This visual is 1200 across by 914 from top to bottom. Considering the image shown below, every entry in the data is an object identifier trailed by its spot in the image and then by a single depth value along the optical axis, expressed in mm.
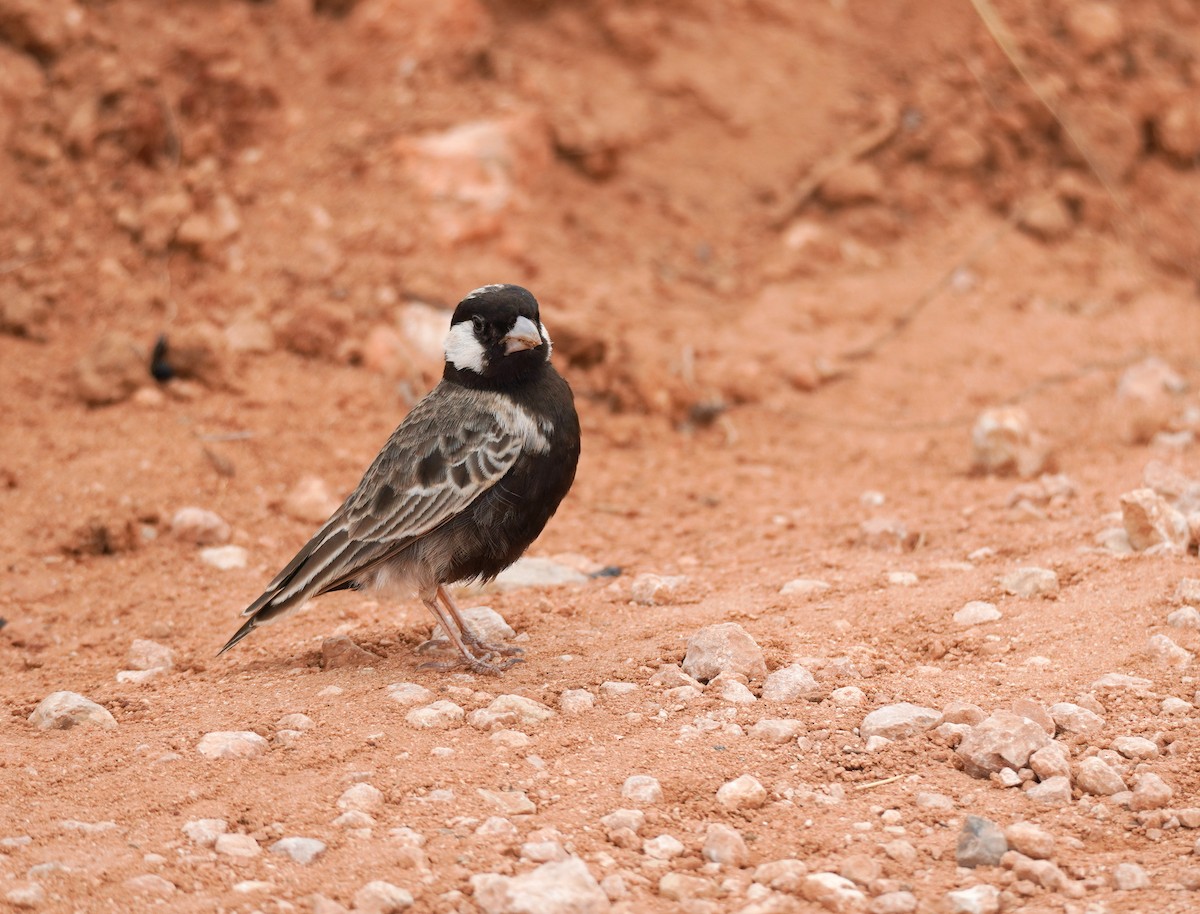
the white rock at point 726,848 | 6789
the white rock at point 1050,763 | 7340
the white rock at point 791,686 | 8539
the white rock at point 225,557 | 12281
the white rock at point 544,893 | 6234
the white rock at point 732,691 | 8547
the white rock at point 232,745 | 8086
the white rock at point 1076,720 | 7797
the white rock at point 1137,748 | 7523
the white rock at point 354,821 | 7102
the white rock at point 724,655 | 8898
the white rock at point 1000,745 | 7473
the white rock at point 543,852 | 6691
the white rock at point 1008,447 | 13586
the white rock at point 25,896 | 6355
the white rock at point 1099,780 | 7242
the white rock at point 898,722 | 7930
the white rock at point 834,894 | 6348
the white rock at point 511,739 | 8094
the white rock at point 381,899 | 6320
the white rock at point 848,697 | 8375
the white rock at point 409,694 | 8891
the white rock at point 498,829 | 6949
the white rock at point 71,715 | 8836
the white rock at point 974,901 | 6273
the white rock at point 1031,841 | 6676
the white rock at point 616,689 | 8859
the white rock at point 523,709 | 8516
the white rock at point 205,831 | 7004
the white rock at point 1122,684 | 8234
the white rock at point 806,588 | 10500
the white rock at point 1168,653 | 8484
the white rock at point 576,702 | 8664
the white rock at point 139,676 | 9836
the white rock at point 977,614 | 9547
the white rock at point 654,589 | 10793
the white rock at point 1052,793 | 7168
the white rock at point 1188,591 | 9203
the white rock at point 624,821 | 7055
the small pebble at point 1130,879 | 6422
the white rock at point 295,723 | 8469
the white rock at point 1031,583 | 9875
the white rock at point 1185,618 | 8933
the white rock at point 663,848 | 6840
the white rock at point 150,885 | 6484
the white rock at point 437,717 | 8445
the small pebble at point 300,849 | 6816
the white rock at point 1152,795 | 7062
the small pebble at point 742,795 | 7297
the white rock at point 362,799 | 7309
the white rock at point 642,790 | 7348
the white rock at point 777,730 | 8016
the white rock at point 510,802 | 7254
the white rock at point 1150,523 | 10352
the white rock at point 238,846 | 6863
